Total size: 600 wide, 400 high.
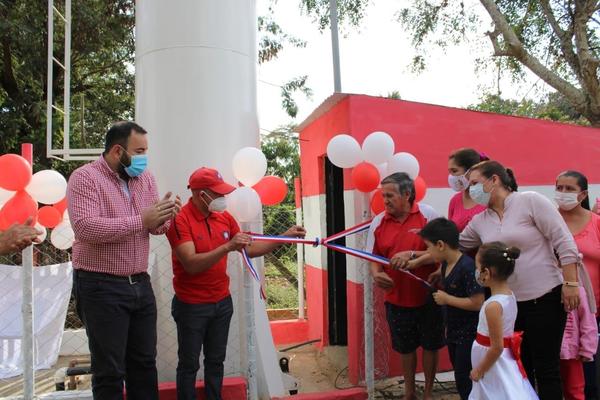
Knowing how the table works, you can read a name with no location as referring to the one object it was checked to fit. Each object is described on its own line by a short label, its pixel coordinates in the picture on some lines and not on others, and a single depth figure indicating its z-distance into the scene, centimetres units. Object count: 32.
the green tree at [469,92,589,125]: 1984
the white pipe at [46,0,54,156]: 480
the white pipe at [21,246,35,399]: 329
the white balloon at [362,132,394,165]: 381
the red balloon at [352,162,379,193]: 382
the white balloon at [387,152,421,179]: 389
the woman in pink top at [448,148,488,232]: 350
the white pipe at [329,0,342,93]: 838
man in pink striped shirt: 267
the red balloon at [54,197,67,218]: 432
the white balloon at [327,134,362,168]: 386
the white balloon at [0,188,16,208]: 334
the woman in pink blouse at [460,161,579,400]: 290
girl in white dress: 264
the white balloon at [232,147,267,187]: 354
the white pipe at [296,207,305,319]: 671
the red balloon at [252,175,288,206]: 373
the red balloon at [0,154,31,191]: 319
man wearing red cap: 312
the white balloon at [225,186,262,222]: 343
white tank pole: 398
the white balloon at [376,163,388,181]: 391
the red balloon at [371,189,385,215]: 389
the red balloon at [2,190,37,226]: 325
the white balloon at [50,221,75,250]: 439
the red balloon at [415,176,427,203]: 392
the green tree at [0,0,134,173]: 969
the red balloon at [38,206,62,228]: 423
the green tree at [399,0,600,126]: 929
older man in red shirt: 350
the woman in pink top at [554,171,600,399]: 337
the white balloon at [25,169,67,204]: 347
